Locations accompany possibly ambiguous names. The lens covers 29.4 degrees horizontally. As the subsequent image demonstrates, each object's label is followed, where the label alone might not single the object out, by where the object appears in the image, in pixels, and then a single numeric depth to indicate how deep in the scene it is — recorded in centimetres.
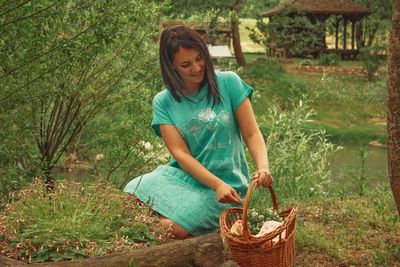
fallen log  364
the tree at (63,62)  479
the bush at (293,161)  688
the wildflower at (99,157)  712
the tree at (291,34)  2830
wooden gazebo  2964
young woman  451
